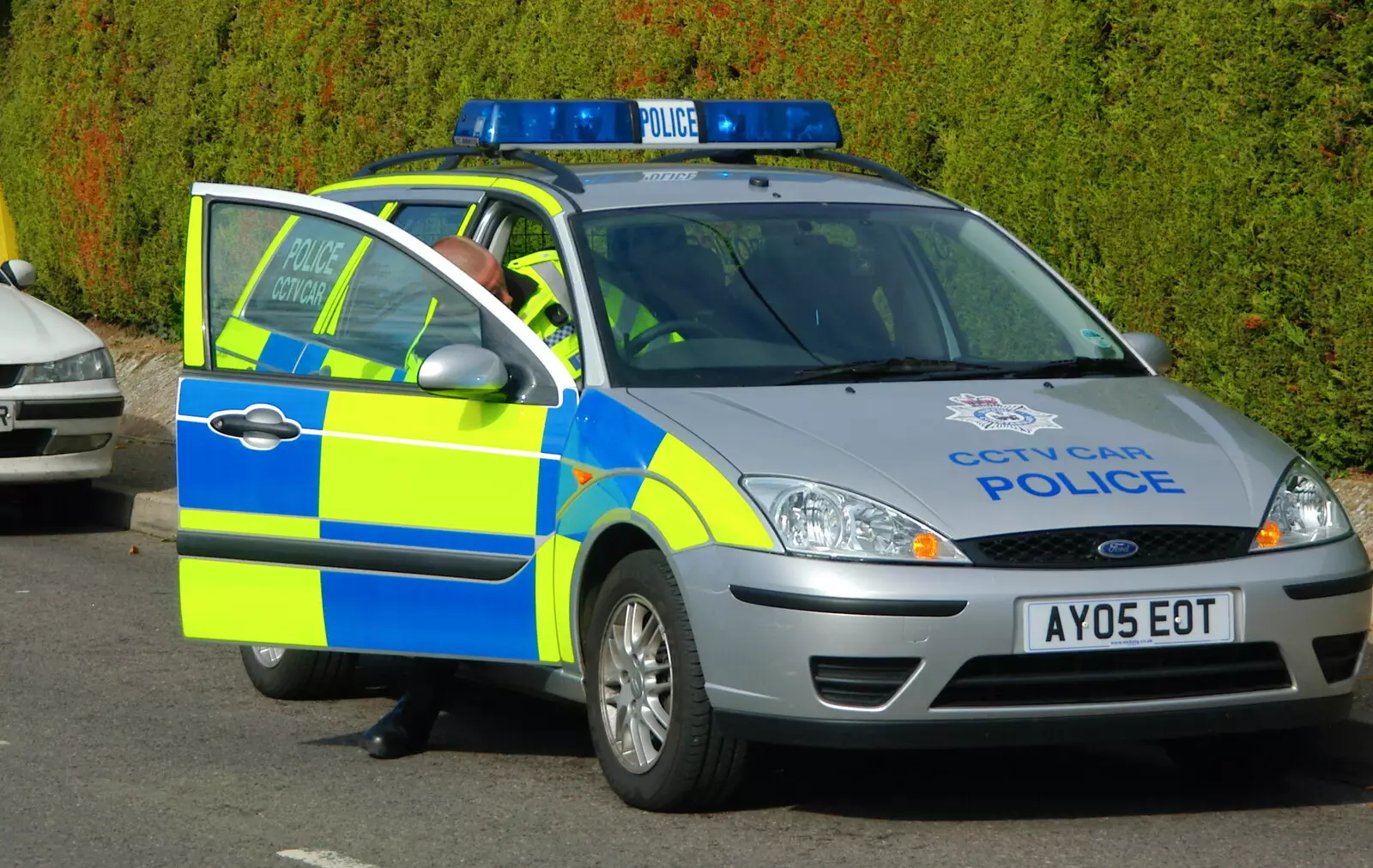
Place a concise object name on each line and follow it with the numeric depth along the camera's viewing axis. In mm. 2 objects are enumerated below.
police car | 9600
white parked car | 21681
